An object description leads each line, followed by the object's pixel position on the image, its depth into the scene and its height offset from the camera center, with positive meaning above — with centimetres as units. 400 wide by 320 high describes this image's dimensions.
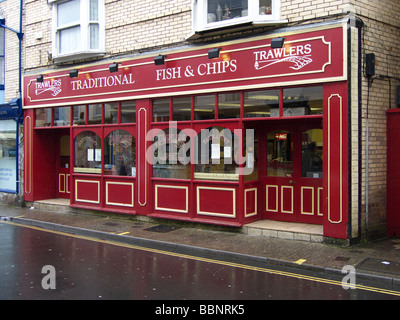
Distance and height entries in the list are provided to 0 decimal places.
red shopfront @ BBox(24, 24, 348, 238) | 798 +67
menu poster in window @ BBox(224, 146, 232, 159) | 933 +19
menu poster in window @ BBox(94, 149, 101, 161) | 1174 +18
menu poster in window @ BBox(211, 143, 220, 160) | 954 +22
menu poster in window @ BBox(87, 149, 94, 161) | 1193 +18
